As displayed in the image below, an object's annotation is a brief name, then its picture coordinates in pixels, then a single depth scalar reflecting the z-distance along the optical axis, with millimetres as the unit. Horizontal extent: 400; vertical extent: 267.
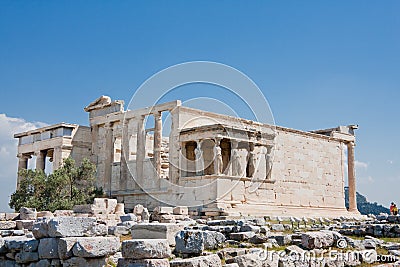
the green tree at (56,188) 22828
